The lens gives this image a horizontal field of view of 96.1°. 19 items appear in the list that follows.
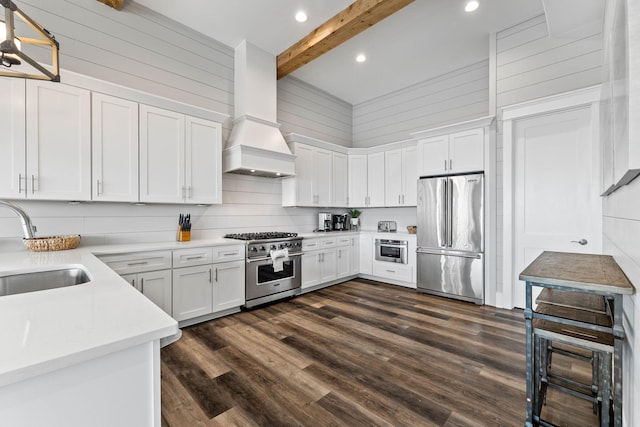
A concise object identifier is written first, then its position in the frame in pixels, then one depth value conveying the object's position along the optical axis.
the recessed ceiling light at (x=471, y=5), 3.30
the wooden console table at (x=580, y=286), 1.36
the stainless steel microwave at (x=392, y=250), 4.78
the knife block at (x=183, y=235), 3.52
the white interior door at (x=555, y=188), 3.24
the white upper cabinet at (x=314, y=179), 4.72
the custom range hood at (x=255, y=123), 3.87
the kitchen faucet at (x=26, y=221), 1.72
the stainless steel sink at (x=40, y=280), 1.73
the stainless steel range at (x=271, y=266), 3.71
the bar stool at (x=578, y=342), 1.49
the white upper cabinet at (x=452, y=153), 3.97
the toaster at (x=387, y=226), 5.45
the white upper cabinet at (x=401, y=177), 4.85
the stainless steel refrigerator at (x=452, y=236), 3.95
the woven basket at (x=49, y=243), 2.50
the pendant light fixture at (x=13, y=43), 1.33
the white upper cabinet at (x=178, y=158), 3.12
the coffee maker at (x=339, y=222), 5.59
